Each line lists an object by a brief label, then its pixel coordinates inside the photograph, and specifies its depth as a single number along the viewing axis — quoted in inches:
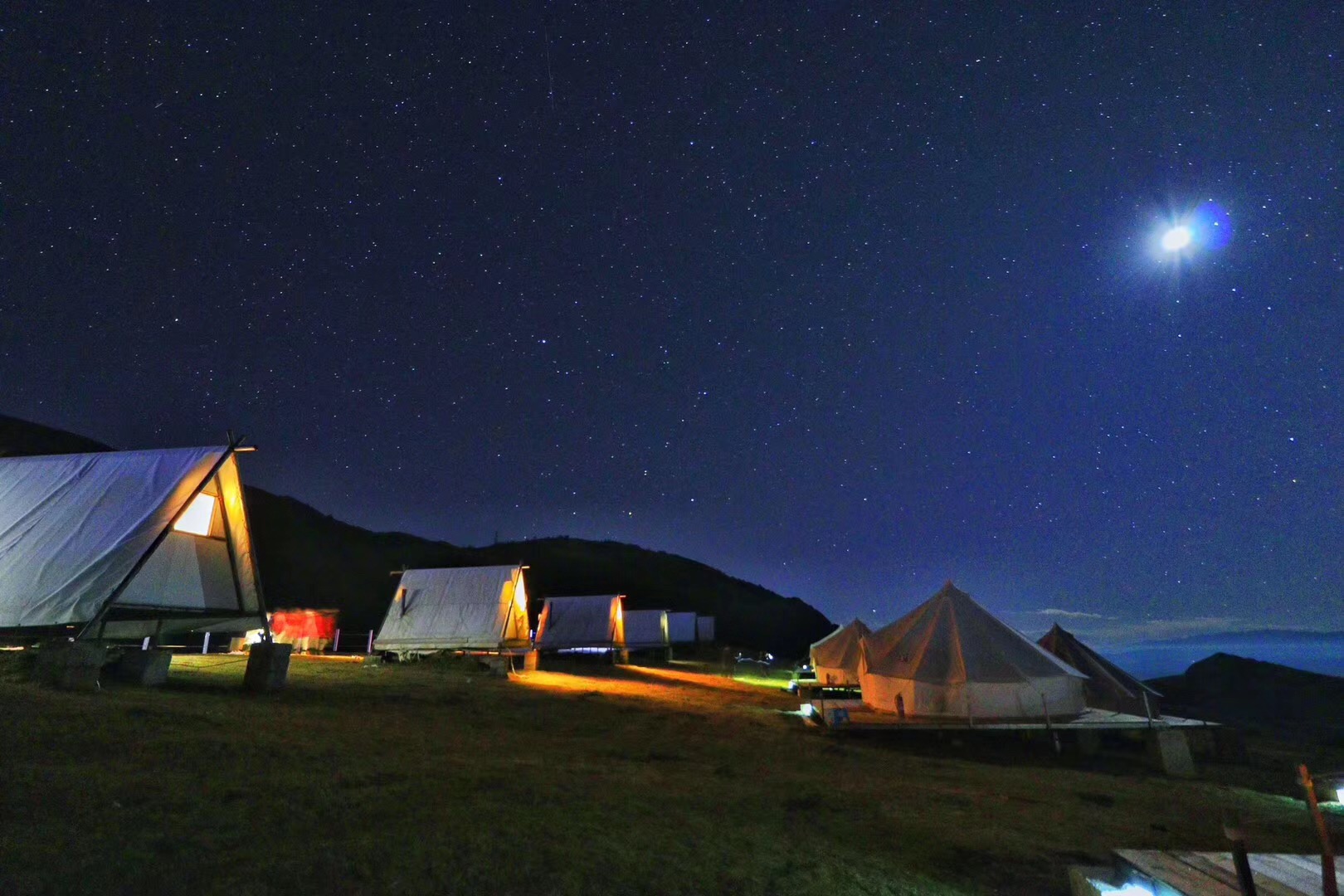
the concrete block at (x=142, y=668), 481.1
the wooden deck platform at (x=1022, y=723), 610.9
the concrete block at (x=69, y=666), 406.9
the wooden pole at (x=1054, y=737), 602.5
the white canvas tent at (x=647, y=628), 1843.0
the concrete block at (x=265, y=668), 524.1
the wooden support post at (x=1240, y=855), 132.3
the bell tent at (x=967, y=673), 652.7
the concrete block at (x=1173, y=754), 569.0
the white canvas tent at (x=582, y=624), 1546.5
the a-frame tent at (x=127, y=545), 469.7
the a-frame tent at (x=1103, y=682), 745.6
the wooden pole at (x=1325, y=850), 139.3
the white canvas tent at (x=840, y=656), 1144.2
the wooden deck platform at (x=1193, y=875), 166.6
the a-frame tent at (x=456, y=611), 1163.3
